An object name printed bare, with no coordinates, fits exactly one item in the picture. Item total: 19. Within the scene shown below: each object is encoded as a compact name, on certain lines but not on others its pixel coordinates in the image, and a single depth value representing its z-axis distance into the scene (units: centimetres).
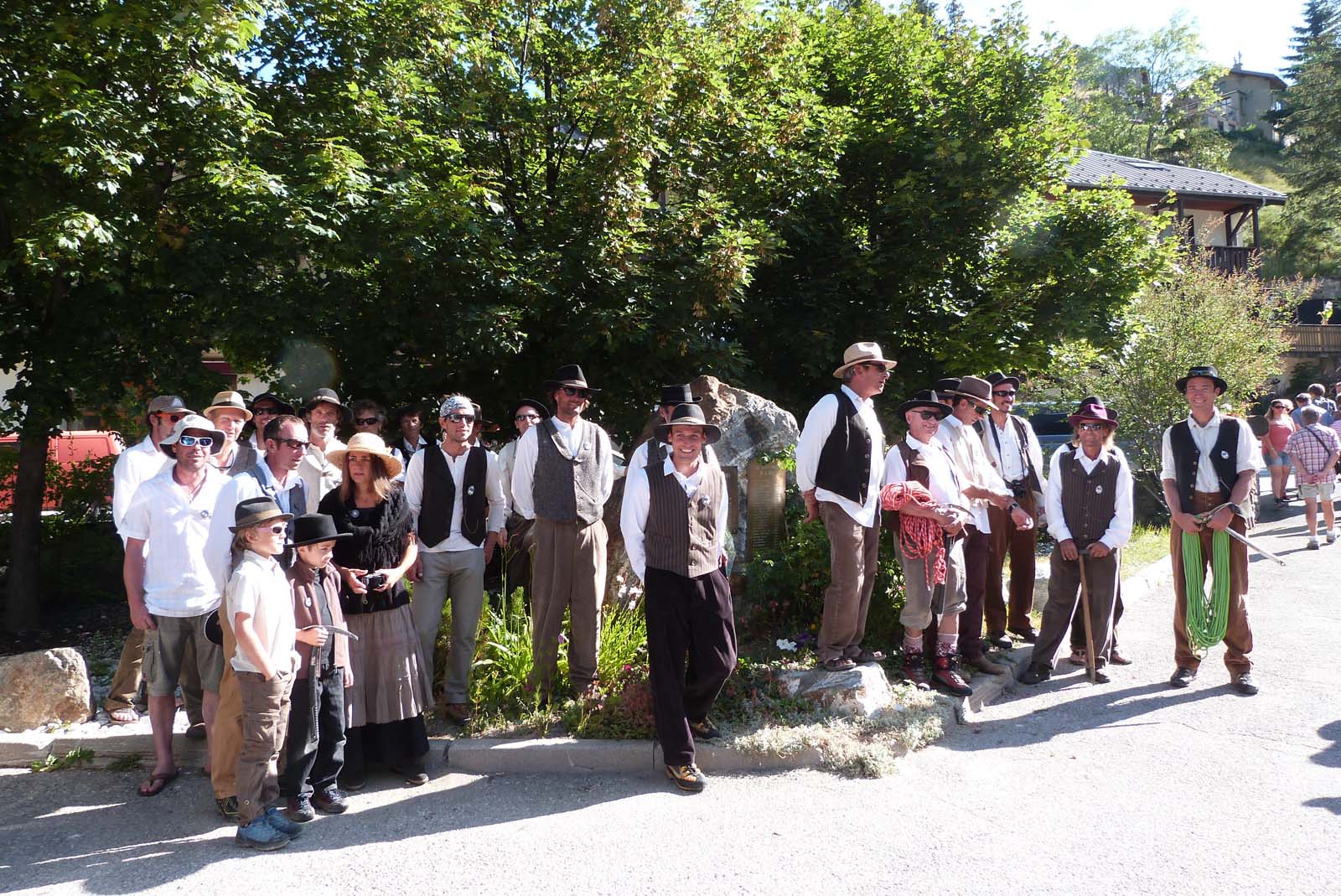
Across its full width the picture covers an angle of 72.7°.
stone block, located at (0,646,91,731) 527
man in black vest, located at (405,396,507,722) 536
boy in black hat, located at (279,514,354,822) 429
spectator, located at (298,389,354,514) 584
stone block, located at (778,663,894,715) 531
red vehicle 861
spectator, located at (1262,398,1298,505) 1354
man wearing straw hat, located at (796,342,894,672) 555
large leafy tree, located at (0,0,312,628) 608
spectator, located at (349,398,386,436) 661
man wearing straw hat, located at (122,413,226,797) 465
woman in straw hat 471
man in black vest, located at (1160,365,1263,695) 609
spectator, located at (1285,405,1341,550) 1126
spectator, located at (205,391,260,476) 546
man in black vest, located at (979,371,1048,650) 694
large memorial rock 704
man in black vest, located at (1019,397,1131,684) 621
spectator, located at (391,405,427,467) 736
